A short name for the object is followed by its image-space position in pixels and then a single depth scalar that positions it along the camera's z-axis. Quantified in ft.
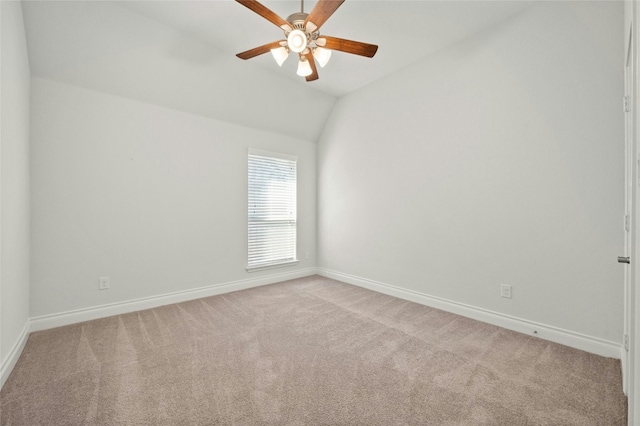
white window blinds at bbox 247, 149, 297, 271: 13.79
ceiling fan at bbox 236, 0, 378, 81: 6.31
